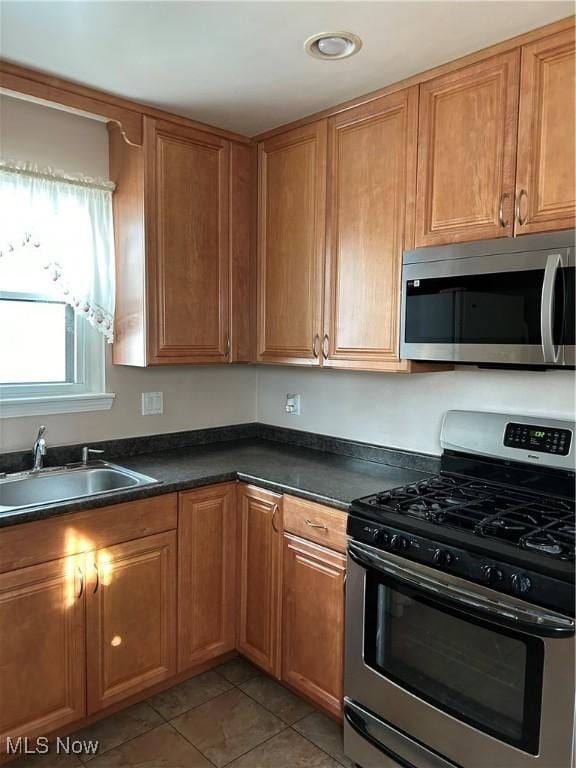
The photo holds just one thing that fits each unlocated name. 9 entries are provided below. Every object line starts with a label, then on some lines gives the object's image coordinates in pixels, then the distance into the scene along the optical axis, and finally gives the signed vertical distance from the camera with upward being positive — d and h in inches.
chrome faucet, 93.0 -16.8
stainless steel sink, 89.6 -21.9
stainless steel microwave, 68.1 +6.3
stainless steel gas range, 59.2 -29.3
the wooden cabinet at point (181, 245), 98.5 +18.1
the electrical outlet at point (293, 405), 119.6 -11.6
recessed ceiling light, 72.8 +39.2
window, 92.5 +6.6
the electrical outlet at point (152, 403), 110.8 -10.8
